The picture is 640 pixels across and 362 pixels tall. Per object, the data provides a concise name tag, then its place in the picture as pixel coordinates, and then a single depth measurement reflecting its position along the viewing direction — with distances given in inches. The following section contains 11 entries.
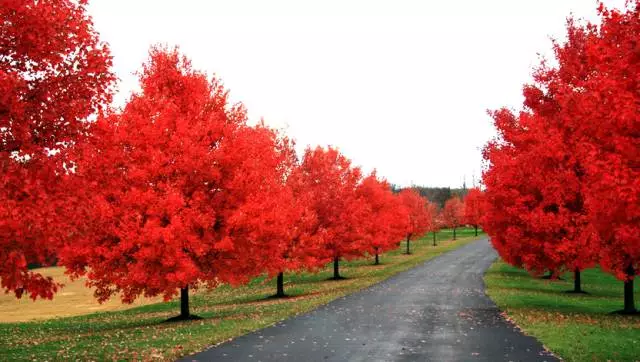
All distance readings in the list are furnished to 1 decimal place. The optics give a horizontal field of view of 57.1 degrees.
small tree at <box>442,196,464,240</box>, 4397.1
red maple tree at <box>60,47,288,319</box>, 749.9
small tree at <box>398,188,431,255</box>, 2960.1
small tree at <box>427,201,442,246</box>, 3556.4
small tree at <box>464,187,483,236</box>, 3191.4
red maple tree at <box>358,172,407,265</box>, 1847.9
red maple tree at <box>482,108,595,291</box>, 858.8
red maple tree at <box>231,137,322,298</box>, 826.8
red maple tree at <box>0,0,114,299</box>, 416.8
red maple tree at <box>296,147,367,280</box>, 1574.8
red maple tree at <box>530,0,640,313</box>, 481.4
